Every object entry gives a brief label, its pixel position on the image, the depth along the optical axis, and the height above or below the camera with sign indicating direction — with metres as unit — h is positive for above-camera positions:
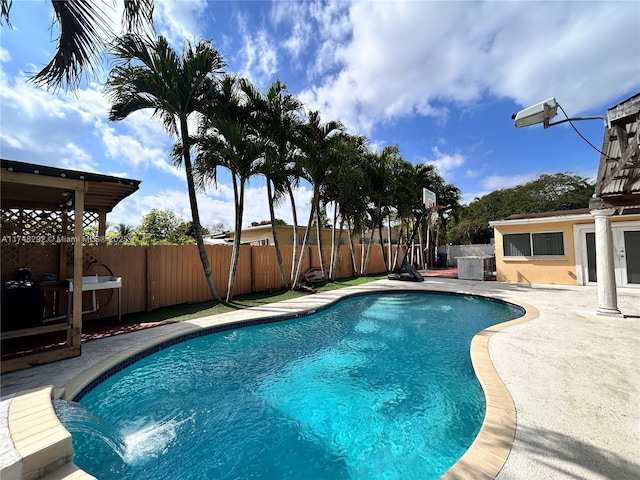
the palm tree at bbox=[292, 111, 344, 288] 11.68 +4.20
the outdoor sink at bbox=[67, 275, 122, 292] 6.16 -0.61
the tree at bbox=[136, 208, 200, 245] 22.89 +2.47
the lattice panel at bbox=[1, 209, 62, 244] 5.87 +0.77
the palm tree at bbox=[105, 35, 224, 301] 7.16 +4.76
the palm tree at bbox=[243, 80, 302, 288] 10.43 +5.02
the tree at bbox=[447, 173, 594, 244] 30.24 +5.13
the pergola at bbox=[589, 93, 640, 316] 3.61 +1.11
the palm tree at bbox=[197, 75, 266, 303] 8.53 +3.51
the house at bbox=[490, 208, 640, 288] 10.17 -0.20
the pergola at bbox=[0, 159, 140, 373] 4.10 +1.16
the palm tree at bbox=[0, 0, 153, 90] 2.86 +2.51
